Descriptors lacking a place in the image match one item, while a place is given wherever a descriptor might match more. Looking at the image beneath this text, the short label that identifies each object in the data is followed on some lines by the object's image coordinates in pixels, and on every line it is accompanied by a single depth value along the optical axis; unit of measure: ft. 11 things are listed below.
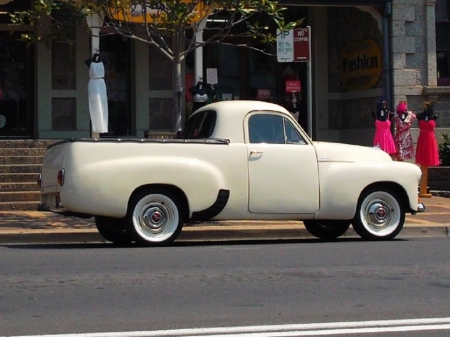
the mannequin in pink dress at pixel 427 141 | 57.52
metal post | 47.39
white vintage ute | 36.91
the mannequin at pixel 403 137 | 59.36
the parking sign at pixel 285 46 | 47.93
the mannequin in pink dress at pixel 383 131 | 56.65
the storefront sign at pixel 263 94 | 71.82
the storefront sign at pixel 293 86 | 57.77
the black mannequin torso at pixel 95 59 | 53.36
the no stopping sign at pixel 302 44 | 48.06
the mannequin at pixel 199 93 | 57.52
